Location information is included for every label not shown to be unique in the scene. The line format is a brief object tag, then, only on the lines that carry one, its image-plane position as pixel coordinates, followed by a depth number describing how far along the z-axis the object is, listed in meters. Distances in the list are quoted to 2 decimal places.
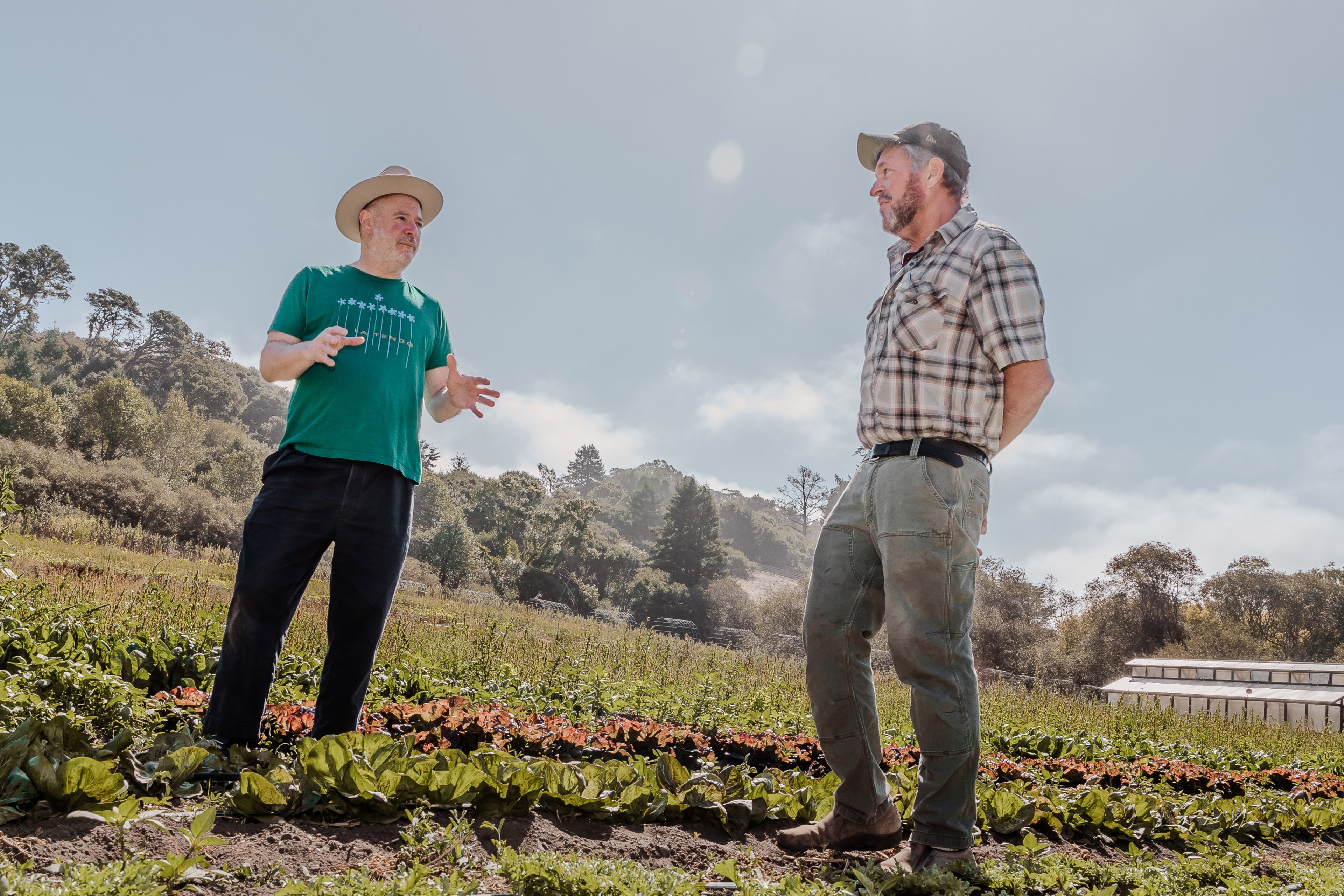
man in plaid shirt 2.11
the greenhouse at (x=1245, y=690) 13.41
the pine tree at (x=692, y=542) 38.31
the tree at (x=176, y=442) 34.97
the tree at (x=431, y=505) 45.44
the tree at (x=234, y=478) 35.41
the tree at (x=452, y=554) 29.48
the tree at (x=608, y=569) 36.91
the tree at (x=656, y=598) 32.97
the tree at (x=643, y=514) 76.44
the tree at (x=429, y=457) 61.47
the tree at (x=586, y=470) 96.38
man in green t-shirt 2.54
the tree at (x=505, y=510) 37.19
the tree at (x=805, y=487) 66.62
